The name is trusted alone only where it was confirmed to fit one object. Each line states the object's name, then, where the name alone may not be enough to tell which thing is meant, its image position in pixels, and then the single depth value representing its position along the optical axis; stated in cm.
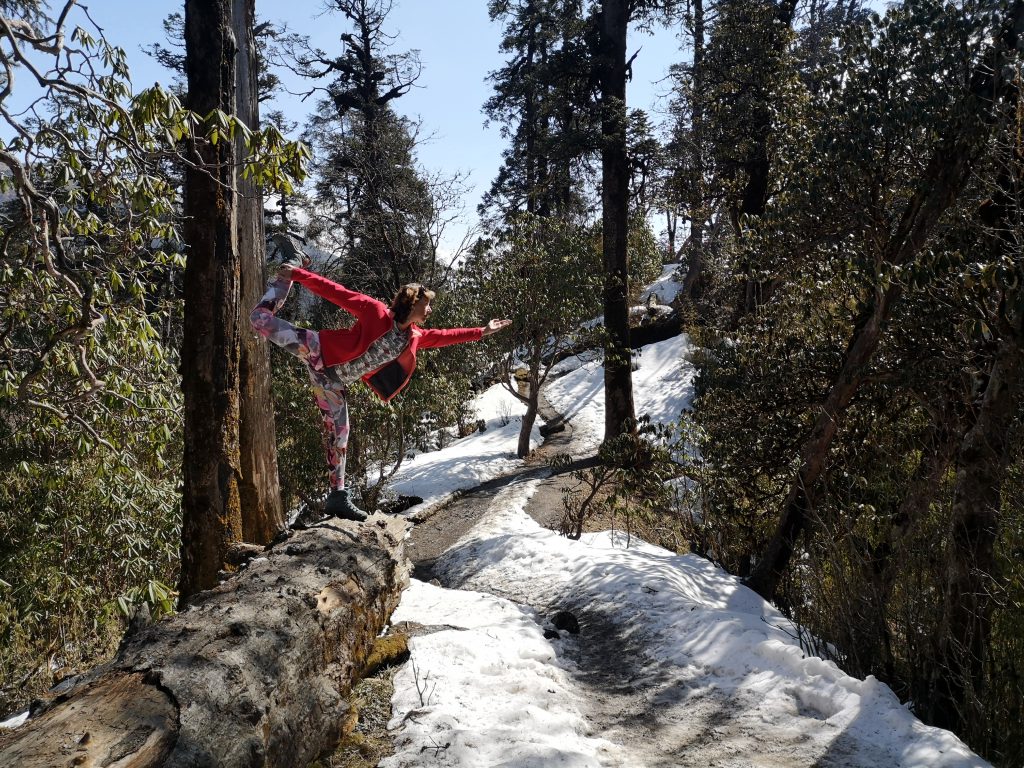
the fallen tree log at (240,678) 228
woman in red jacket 453
